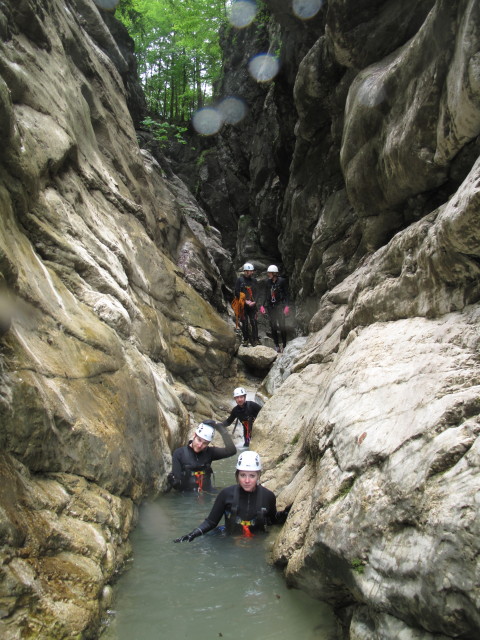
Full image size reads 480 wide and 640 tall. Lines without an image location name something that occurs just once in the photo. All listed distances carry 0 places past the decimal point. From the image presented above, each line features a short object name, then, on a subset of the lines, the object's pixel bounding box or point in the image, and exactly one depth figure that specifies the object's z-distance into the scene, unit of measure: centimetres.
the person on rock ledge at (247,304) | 1897
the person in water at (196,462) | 870
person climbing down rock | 1301
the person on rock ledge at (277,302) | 1794
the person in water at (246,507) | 660
